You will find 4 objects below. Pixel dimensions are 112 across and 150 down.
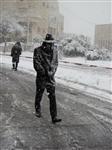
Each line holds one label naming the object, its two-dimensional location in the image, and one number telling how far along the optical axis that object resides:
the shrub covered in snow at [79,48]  17.08
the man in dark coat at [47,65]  3.83
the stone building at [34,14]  28.91
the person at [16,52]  9.90
